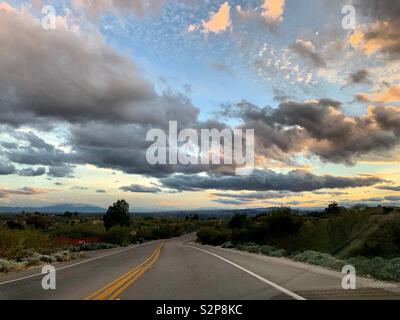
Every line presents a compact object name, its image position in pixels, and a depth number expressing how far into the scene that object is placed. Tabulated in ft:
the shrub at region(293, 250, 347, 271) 59.92
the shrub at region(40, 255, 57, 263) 90.22
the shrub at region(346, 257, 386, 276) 49.34
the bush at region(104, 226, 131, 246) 214.28
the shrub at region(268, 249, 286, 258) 89.61
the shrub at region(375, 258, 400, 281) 45.01
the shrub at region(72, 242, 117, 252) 147.02
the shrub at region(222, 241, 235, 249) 148.05
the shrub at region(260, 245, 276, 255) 99.46
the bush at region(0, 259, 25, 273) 69.46
